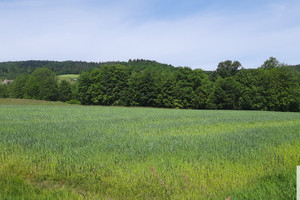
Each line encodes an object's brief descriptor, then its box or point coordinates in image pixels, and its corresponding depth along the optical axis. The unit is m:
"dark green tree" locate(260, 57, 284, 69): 88.62
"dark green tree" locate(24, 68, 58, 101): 99.00
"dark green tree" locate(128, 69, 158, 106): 73.88
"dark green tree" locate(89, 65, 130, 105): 80.38
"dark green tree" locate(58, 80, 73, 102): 101.12
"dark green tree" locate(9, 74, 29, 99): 109.44
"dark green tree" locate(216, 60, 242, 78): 98.44
